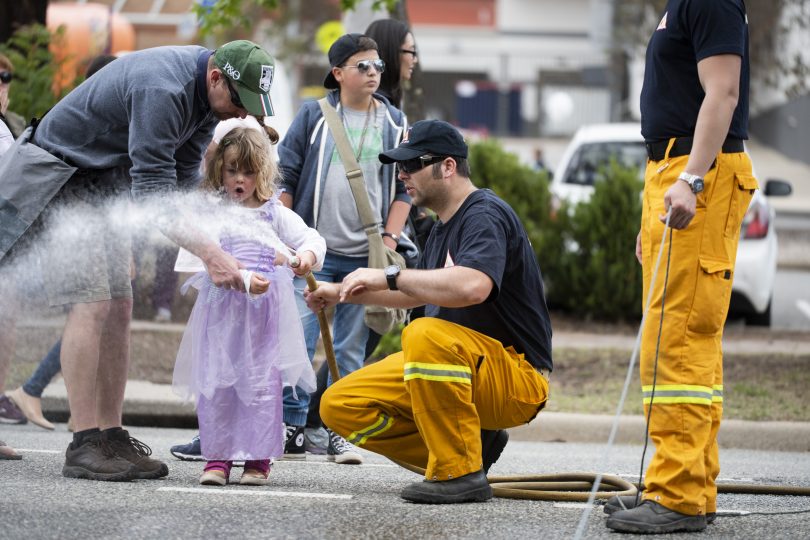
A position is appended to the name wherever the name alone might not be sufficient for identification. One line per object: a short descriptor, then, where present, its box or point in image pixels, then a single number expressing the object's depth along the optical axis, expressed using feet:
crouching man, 30.51
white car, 73.91
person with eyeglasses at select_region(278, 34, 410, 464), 40.68
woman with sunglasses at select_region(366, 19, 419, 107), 43.16
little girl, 33.17
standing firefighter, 27.73
